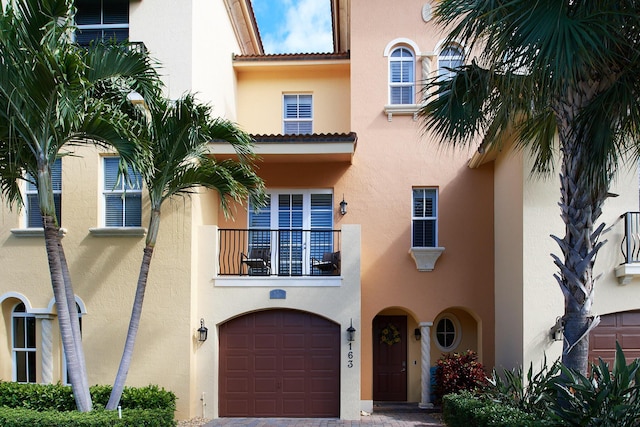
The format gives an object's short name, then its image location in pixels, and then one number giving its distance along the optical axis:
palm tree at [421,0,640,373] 6.29
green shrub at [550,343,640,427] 6.58
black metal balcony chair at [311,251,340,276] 13.53
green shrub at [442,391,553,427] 7.68
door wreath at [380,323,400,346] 15.13
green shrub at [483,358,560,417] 8.25
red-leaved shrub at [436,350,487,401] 13.09
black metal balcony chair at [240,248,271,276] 13.39
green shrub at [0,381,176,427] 9.80
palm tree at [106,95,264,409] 10.09
